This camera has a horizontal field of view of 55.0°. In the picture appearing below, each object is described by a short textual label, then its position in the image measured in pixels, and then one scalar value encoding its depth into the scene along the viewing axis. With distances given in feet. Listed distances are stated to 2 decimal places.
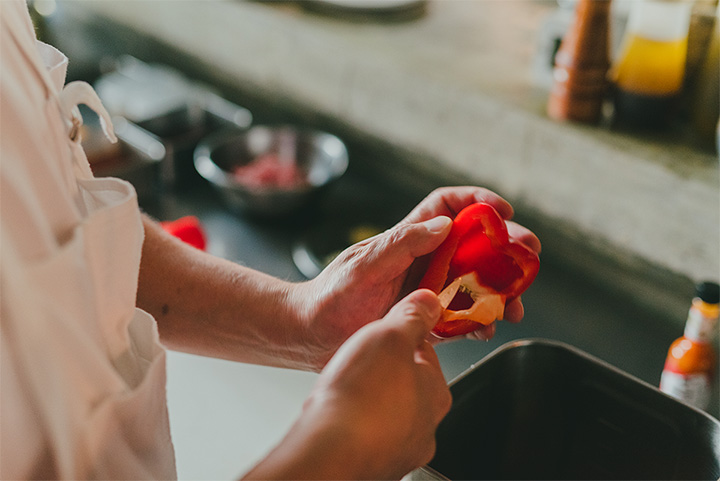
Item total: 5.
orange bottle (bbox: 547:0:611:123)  4.69
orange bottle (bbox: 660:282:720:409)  3.88
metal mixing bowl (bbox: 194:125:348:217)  5.83
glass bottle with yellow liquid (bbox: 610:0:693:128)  4.58
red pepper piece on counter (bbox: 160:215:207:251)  5.06
